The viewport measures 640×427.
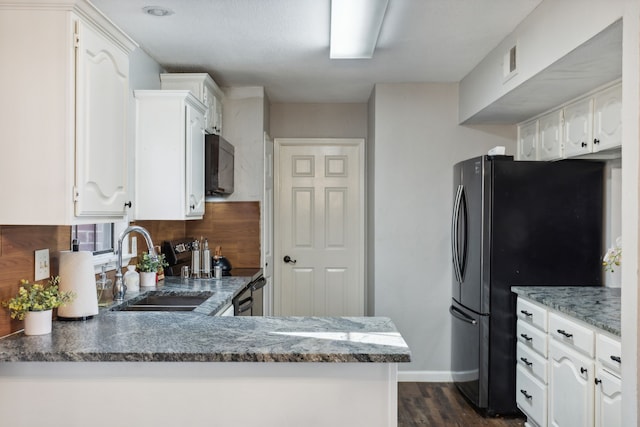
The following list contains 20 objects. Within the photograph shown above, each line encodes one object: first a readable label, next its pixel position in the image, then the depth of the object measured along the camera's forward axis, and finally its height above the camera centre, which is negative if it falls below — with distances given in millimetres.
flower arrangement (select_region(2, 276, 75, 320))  2041 -328
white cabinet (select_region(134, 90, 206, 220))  3412 +374
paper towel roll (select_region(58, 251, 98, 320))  2312 -291
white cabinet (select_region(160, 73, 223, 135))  3976 +941
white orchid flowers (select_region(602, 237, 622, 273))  3014 -233
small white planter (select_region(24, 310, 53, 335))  2062 -414
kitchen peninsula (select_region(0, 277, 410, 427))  1896 -614
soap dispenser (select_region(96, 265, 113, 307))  2711 -386
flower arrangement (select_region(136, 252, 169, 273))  3479 -329
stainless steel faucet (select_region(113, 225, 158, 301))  2855 -362
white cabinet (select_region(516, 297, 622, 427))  2531 -832
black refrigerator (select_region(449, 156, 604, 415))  3650 -176
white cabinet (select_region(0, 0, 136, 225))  1946 +354
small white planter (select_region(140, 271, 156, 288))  3465 -417
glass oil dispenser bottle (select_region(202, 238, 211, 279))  4195 -390
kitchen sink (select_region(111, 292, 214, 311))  3061 -519
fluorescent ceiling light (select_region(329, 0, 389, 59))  2720 +1020
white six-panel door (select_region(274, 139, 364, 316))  5449 -185
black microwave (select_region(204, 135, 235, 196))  3934 +361
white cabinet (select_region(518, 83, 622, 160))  2977 +530
